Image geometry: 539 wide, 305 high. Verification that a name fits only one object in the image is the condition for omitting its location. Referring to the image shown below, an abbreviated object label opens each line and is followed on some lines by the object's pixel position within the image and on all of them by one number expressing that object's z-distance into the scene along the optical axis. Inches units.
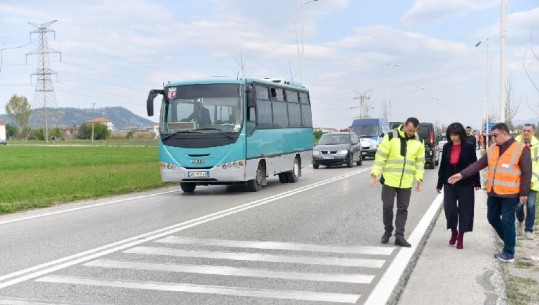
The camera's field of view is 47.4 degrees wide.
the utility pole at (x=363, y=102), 3292.3
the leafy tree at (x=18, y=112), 6028.5
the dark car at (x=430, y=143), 1099.5
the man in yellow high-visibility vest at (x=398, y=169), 343.3
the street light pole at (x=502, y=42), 920.9
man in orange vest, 304.5
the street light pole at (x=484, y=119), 1363.8
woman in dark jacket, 331.0
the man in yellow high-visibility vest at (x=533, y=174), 369.1
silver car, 1158.3
